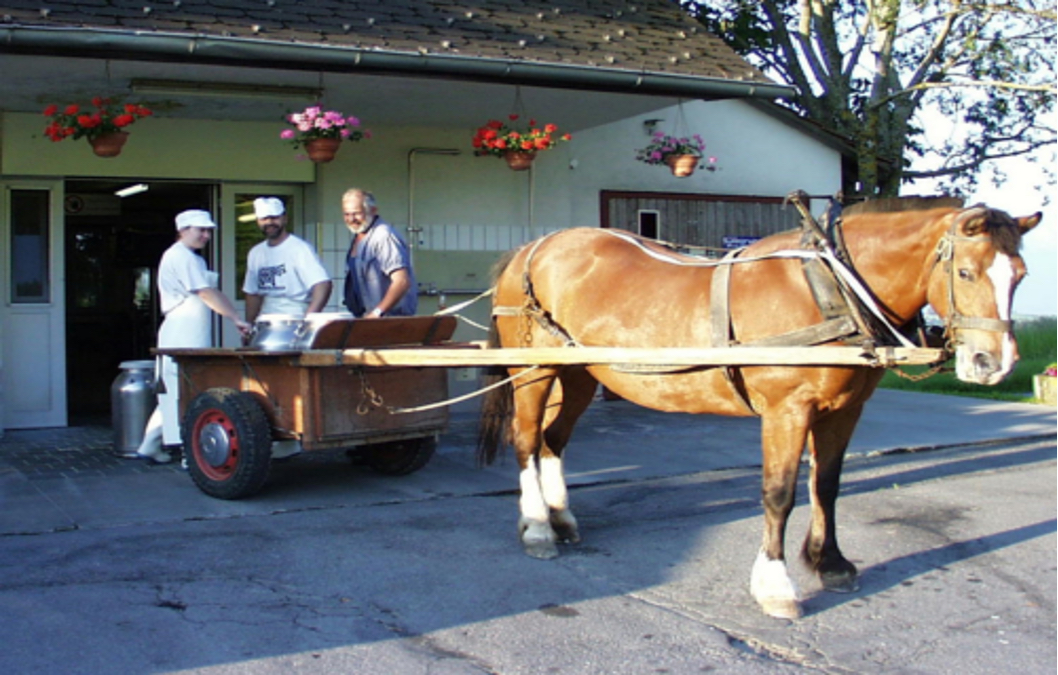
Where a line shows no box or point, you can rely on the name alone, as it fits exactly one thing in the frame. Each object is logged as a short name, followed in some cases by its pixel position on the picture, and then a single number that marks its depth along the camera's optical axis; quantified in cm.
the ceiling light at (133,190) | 1117
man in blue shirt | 721
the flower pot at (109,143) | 869
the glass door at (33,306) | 1013
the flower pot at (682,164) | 1123
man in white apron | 795
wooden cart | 669
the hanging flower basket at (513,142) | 993
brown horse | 438
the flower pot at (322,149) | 916
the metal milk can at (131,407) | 875
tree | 1565
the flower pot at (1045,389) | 1352
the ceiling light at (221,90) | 915
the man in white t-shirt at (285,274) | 764
